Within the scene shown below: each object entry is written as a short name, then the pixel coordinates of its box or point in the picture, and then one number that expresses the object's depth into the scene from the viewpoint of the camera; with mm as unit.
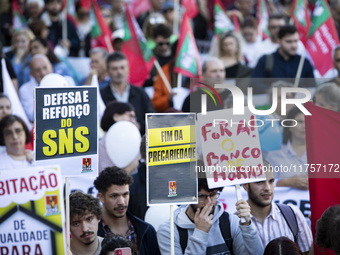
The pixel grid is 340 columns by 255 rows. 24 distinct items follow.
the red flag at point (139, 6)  24219
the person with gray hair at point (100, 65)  17078
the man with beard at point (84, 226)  8523
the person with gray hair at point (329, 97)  12539
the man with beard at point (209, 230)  8445
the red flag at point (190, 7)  22266
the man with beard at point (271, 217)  9086
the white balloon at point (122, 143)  11375
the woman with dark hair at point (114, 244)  7816
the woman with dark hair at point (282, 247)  7730
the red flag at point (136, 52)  17531
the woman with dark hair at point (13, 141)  11484
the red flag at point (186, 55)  16141
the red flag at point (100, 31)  19312
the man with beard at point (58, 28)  20859
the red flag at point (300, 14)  18242
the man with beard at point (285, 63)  15867
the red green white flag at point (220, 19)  20844
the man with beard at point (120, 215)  9273
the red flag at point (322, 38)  16656
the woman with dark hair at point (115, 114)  12133
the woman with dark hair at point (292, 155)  10869
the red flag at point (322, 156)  9000
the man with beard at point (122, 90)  14828
